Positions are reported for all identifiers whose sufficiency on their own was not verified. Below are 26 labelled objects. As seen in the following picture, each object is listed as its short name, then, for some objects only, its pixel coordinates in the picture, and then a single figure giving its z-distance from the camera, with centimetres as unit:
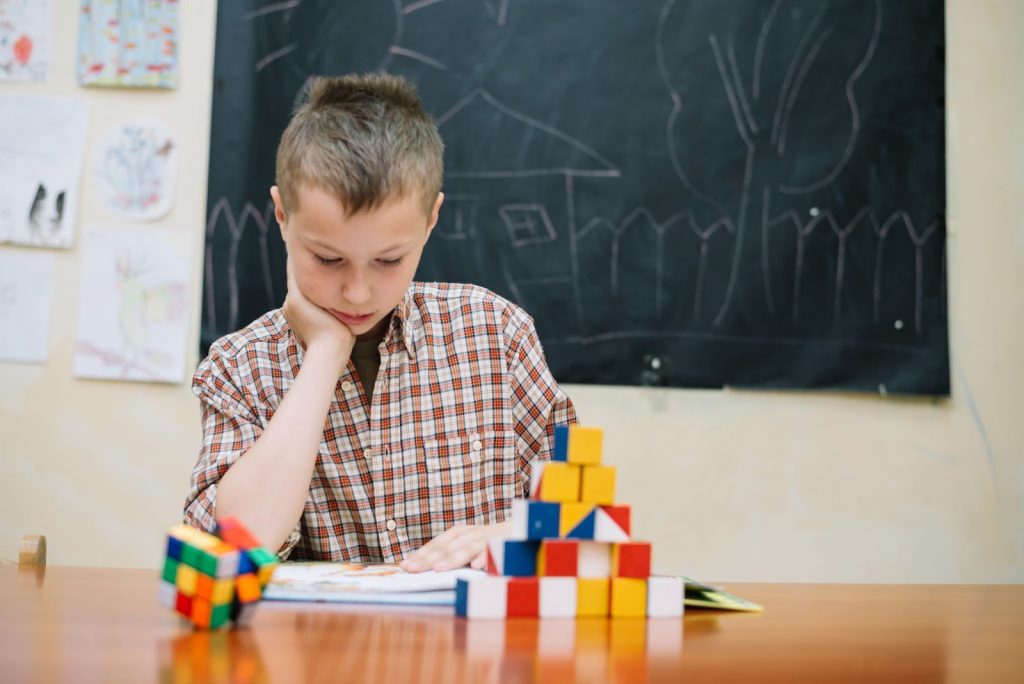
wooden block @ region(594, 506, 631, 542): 87
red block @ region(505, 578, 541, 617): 87
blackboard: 243
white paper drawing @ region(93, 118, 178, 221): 240
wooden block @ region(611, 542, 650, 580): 89
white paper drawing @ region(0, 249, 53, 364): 238
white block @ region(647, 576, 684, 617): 92
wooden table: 66
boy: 120
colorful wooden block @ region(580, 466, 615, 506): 88
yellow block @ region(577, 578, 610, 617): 89
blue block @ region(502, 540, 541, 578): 87
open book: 94
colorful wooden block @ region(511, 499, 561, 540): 86
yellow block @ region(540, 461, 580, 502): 87
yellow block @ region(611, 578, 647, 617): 90
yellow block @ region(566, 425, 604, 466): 88
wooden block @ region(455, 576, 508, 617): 87
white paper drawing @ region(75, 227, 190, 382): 238
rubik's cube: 76
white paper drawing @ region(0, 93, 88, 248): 239
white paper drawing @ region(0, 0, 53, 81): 242
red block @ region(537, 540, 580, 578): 86
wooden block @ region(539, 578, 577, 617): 88
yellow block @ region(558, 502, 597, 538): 86
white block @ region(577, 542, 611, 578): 88
